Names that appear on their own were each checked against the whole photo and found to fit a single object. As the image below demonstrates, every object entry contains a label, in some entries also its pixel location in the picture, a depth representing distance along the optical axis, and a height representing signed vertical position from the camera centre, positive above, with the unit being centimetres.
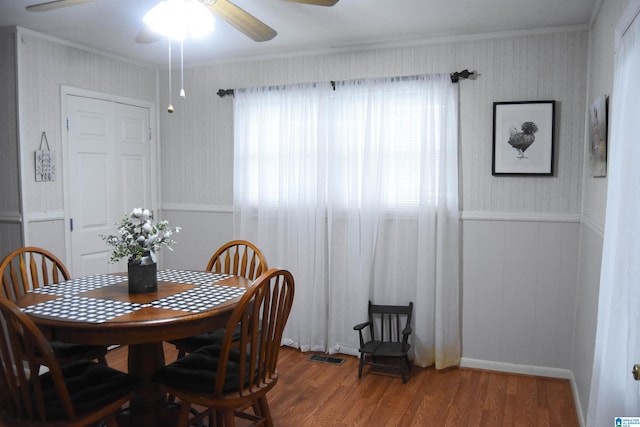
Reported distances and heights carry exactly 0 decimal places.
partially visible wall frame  239 +26
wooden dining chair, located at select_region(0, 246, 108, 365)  250 -56
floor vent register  369 -132
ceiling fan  220 +81
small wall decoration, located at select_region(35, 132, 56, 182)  346 +16
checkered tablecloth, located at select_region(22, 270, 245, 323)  210 -55
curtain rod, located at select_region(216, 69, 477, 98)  341 +78
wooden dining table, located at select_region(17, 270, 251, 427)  198 -55
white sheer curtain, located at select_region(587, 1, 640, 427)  152 -25
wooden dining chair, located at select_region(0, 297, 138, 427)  180 -84
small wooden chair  339 -112
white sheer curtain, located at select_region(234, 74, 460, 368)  352 -10
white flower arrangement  241 -28
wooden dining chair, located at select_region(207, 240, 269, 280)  302 -50
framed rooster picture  330 +34
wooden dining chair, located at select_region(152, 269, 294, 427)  201 -81
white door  375 +11
